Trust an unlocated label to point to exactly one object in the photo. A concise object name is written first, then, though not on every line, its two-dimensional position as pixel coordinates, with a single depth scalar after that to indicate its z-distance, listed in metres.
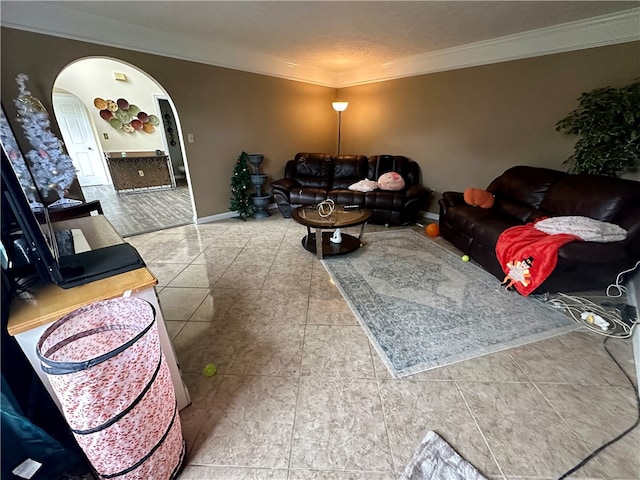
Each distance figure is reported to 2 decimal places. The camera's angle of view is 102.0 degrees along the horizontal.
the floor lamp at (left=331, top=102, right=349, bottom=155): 4.49
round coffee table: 2.77
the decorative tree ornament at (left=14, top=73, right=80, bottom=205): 2.57
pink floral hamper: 0.76
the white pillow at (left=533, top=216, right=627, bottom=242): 1.98
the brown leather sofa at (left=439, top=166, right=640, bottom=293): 1.97
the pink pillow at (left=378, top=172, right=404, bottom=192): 3.92
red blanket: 1.98
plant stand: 4.14
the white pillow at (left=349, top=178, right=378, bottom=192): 3.95
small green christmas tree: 4.11
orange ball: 3.46
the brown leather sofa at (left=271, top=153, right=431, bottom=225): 3.80
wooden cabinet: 5.84
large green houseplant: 2.21
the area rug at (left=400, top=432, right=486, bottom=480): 1.07
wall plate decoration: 6.00
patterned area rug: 1.71
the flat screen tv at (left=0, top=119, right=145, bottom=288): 0.80
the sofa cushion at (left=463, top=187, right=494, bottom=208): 3.03
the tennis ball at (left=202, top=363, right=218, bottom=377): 1.54
